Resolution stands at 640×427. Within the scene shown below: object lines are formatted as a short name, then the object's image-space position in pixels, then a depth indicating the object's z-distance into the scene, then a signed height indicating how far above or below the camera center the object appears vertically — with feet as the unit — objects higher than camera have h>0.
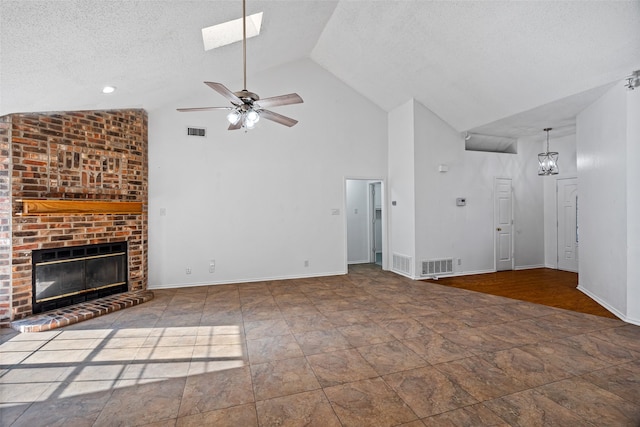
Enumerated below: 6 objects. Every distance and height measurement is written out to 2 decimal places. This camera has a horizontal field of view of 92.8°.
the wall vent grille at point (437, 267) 19.08 -3.40
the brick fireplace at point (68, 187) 11.79 +1.30
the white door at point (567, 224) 20.89 -0.84
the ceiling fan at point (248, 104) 8.93 +3.43
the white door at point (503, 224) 21.29 -0.78
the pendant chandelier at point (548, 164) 18.49 +2.94
